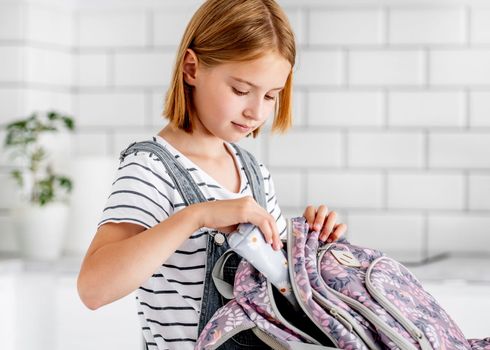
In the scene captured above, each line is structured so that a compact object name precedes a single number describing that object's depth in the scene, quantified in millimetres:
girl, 1670
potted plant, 2852
